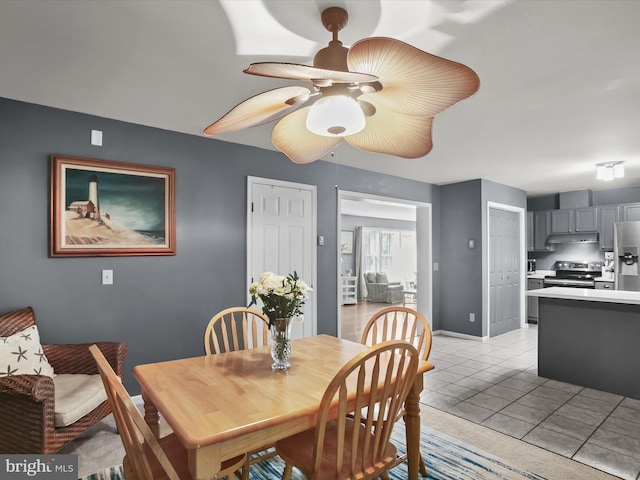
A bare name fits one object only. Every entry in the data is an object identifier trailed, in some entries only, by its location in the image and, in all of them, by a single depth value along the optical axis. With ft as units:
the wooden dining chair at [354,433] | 4.73
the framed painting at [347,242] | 35.40
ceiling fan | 3.96
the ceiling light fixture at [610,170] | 14.94
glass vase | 6.34
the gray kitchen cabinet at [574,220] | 21.98
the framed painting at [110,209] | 9.61
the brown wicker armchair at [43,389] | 6.58
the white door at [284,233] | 13.02
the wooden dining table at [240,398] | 4.28
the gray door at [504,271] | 19.89
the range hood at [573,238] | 22.43
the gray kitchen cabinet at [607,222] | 21.17
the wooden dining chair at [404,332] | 7.33
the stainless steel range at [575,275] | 21.50
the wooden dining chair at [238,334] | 7.02
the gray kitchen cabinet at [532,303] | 23.27
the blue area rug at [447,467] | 7.43
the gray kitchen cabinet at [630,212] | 20.39
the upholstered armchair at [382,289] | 32.42
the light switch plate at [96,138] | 10.13
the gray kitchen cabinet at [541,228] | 23.86
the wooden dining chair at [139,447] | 4.07
